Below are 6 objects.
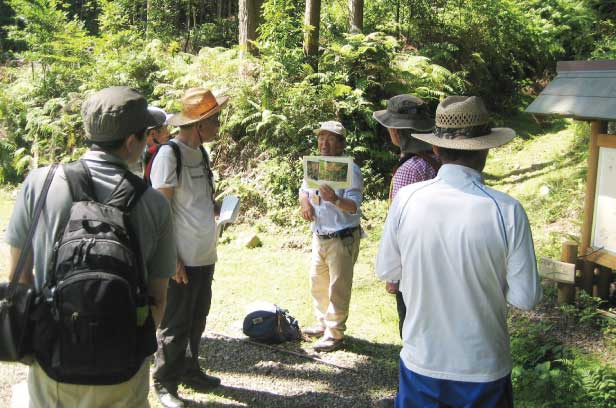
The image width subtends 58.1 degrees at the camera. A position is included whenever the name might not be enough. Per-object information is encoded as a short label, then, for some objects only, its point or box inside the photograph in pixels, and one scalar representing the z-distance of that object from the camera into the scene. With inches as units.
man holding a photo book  199.2
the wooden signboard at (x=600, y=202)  207.6
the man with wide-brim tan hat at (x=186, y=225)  161.2
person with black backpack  84.7
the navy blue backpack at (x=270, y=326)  212.2
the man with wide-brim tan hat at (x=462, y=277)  94.2
